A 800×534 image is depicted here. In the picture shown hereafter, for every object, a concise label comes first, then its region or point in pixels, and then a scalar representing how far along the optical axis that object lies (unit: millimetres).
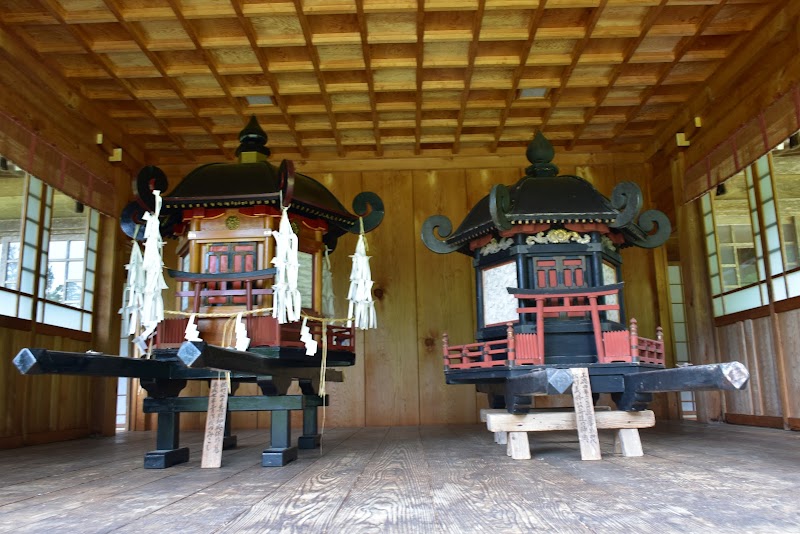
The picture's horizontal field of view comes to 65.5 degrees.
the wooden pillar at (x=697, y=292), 5773
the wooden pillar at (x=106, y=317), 5773
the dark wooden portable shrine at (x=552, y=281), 3674
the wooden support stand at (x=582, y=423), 3258
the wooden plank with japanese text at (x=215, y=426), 3240
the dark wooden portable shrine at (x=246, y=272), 3389
